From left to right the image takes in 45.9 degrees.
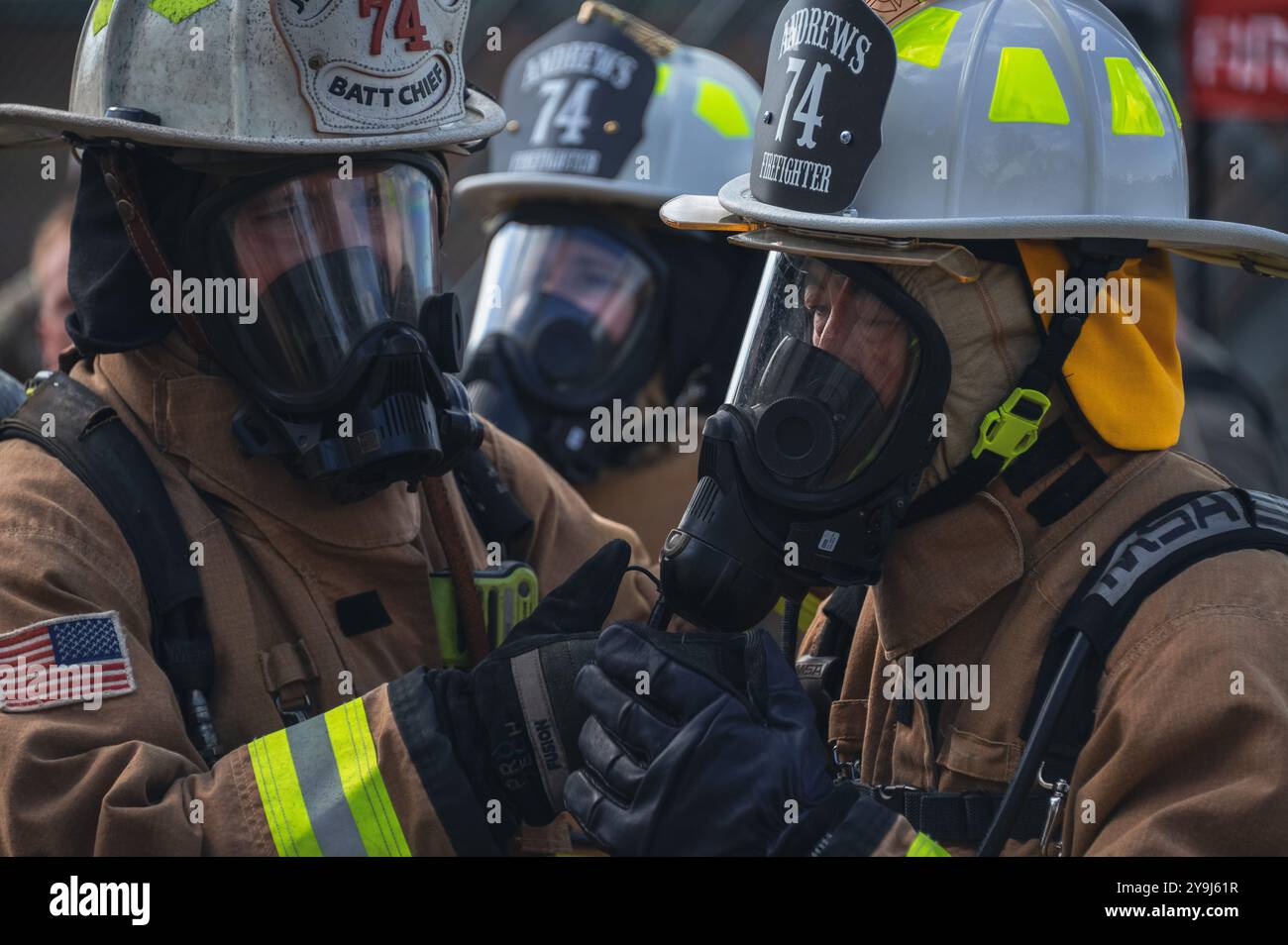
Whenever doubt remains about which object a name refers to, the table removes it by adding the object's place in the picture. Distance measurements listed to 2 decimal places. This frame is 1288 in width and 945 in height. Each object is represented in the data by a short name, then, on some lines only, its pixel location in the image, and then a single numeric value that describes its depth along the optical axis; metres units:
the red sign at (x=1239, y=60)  6.11
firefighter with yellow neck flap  2.09
